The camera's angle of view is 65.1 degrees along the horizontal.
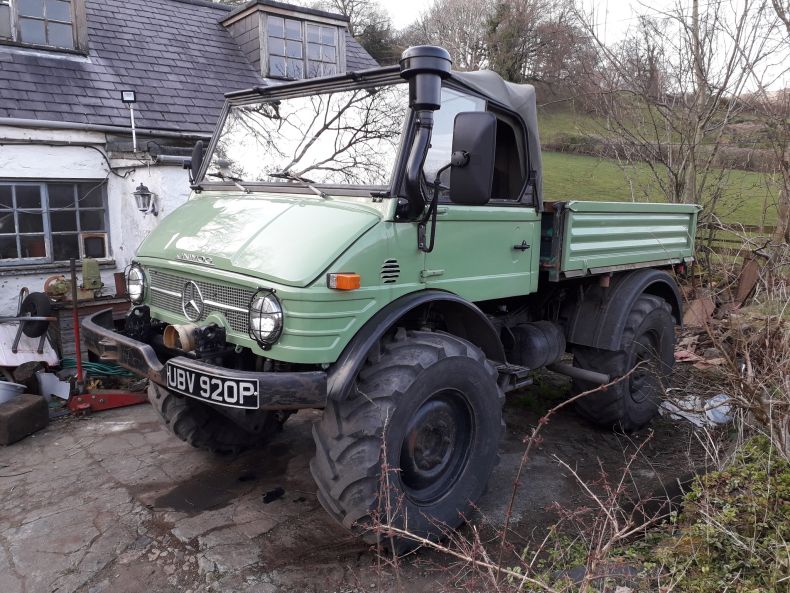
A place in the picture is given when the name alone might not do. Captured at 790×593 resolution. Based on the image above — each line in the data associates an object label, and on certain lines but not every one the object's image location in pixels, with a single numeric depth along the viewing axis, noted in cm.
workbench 654
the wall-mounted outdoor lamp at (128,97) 709
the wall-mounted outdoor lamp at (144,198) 751
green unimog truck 289
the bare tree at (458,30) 2488
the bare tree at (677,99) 911
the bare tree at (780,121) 816
